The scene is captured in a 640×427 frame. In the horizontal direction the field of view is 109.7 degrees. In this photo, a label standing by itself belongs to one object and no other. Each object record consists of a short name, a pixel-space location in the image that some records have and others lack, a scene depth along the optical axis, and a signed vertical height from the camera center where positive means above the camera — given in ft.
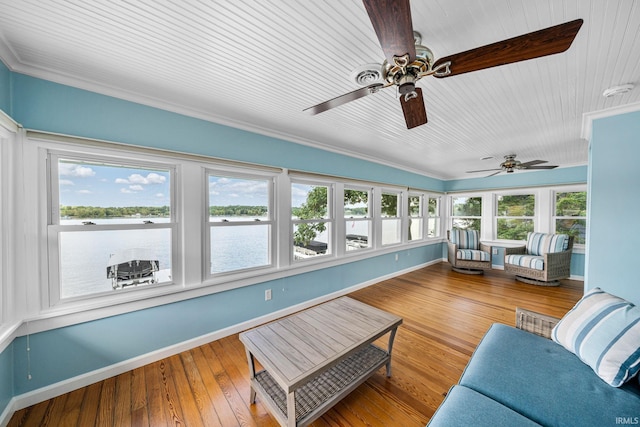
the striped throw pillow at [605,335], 3.69 -2.34
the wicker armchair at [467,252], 16.10 -3.19
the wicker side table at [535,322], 5.50 -2.88
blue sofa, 3.17 -2.93
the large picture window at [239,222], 8.18 -0.52
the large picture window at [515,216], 17.08 -0.51
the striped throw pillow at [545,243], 14.21 -2.20
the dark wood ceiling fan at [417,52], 2.81 +2.43
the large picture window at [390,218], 15.08 -0.59
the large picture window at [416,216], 17.70 -0.53
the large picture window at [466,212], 19.49 -0.26
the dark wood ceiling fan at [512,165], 12.04 +2.41
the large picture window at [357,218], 12.73 -0.53
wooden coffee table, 4.38 -3.09
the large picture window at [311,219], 10.53 -0.51
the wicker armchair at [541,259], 13.35 -3.12
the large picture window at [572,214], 15.12 -0.32
